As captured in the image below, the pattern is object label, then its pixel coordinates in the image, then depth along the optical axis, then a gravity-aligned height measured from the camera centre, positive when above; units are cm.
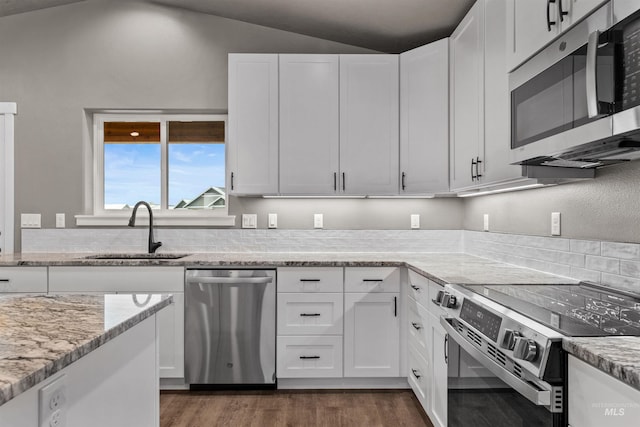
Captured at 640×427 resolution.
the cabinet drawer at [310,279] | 298 -43
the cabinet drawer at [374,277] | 299 -42
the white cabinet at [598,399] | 87 -39
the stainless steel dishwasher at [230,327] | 294 -75
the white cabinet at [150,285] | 295 -47
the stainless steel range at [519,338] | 111 -37
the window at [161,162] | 370 +43
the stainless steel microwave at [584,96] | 119 +37
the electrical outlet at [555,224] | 228 -5
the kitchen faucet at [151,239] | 335 -19
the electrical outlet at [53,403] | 87 -39
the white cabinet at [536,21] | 142 +68
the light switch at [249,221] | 357 -6
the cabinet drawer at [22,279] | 294 -43
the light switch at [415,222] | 361 -6
